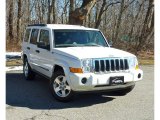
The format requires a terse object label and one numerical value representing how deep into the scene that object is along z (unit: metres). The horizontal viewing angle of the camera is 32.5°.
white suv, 5.97
